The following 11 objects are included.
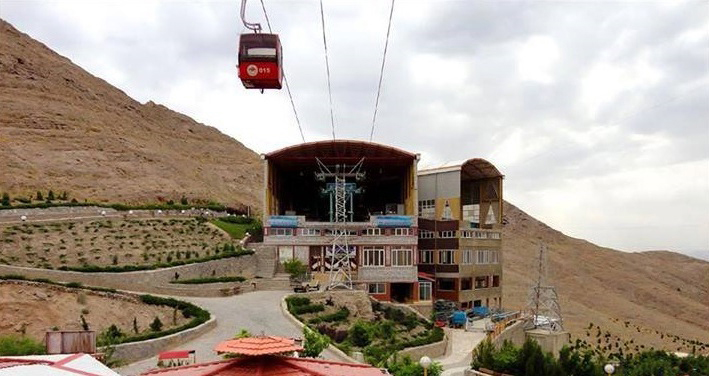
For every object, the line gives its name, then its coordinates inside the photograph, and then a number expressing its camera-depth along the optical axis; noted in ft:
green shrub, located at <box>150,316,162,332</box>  91.79
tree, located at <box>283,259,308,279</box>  134.41
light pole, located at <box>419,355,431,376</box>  47.75
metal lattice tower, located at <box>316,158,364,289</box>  133.69
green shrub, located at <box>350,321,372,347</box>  96.17
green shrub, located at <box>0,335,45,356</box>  58.95
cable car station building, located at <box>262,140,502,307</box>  137.28
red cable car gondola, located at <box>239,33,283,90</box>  57.06
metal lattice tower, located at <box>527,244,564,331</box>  130.24
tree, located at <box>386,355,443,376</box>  68.92
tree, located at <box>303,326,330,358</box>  69.41
